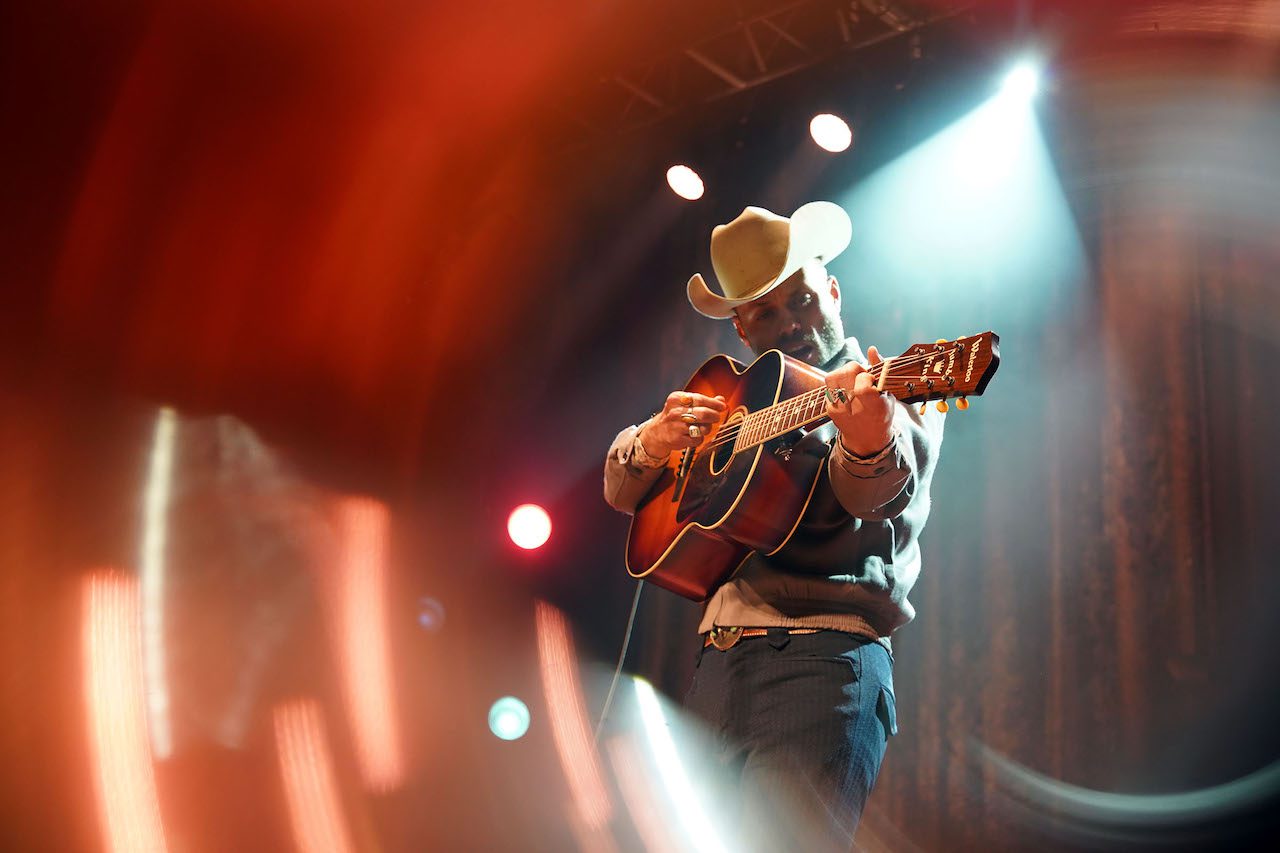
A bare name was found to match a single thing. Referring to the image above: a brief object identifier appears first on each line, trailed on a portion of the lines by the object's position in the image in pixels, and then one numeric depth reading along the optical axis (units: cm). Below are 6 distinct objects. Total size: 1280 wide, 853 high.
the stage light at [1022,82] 369
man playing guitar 199
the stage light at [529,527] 457
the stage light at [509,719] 416
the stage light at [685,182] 466
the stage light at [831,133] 412
